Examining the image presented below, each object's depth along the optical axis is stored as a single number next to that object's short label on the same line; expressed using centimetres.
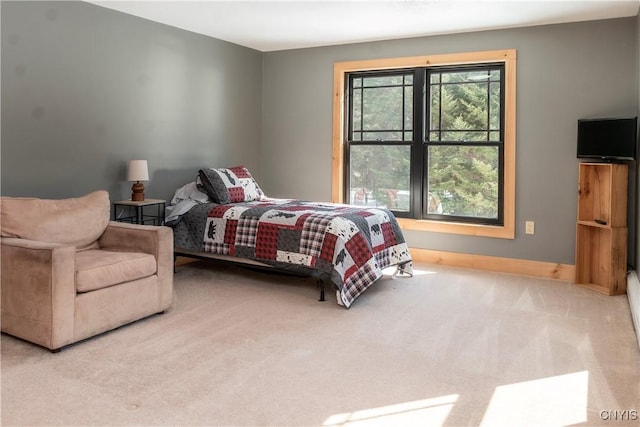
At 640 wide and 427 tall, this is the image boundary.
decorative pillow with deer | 469
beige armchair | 279
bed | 380
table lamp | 430
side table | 431
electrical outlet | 480
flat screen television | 397
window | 496
